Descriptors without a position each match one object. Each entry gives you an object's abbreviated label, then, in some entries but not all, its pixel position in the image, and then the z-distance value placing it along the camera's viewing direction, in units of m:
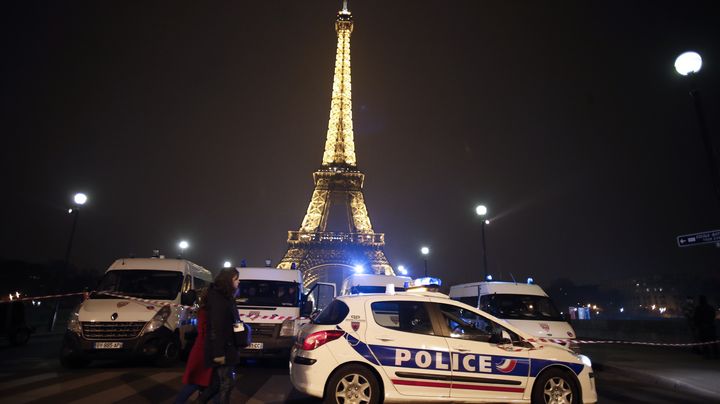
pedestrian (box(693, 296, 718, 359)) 12.60
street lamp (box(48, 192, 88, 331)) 17.08
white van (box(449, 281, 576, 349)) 9.95
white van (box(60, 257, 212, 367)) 8.92
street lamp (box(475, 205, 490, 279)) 18.08
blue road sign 8.76
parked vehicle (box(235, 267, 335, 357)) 9.76
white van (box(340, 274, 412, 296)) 12.73
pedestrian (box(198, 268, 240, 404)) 4.73
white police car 5.65
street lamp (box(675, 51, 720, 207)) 8.55
